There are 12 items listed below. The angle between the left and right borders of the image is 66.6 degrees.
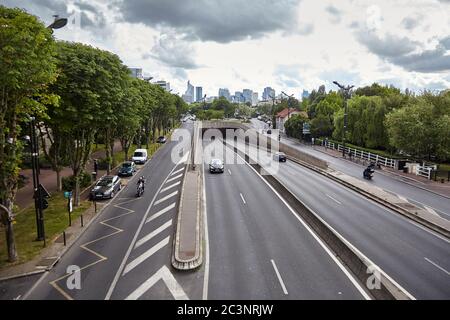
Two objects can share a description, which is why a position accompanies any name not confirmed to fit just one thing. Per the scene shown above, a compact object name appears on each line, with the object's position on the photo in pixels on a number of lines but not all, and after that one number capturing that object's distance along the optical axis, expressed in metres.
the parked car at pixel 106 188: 27.95
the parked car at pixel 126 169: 38.06
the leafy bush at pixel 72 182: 31.32
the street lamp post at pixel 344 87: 50.53
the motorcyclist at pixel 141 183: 29.62
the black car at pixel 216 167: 39.59
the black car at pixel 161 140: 72.97
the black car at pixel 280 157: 50.12
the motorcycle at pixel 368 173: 36.28
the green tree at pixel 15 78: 14.20
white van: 46.66
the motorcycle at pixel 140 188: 29.25
